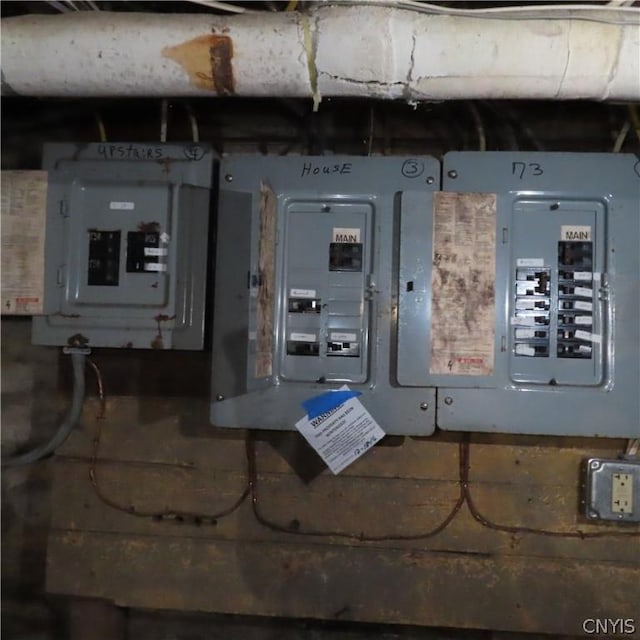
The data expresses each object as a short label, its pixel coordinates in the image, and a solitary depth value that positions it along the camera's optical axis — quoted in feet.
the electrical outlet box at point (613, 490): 4.04
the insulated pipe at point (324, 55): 3.33
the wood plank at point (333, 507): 4.21
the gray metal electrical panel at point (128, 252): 3.89
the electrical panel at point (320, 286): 3.77
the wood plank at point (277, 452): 4.22
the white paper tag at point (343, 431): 3.75
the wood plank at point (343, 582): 4.16
